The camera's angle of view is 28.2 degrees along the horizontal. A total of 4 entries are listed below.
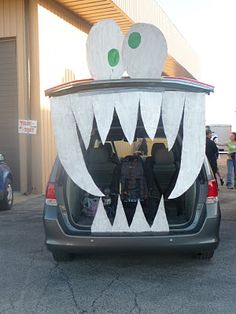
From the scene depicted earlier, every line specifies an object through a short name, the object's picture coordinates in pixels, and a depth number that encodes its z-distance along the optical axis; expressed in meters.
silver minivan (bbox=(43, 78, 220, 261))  4.71
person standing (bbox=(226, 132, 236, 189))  13.34
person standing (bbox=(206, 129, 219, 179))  11.52
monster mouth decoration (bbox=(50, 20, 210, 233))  4.68
